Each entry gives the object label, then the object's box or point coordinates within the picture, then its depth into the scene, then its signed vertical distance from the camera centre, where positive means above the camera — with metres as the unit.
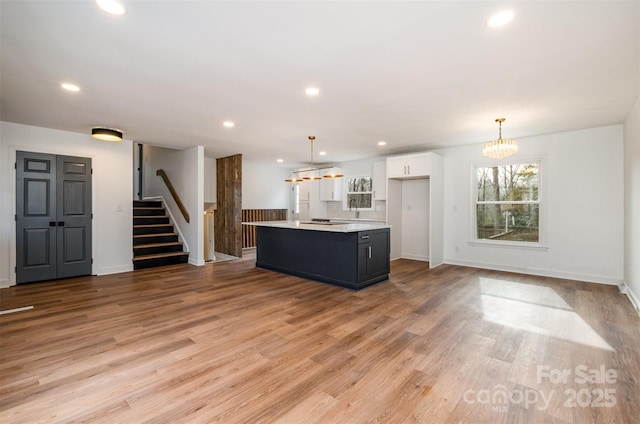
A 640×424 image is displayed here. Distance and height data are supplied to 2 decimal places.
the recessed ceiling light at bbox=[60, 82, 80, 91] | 3.04 +1.41
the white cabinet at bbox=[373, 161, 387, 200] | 7.03 +0.83
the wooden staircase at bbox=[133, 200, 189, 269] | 6.08 -0.59
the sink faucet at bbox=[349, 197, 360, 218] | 7.87 +0.32
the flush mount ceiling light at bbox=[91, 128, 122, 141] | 4.70 +1.36
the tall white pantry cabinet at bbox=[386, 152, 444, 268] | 6.01 +0.17
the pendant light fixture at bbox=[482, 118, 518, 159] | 4.10 +0.96
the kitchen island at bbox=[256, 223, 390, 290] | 4.42 -0.68
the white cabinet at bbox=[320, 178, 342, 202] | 8.04 +0.70
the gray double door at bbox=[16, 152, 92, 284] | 4.63 -0.02
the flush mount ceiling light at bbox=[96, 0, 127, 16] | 1.81 +1.37
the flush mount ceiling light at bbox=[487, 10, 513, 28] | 1.92 +1.36
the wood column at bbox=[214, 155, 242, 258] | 6.94 +0.19
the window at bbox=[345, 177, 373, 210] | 7.73 +0.56
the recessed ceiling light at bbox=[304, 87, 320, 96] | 3.15 +1.40
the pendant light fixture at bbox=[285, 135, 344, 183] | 7.68 +1.19
